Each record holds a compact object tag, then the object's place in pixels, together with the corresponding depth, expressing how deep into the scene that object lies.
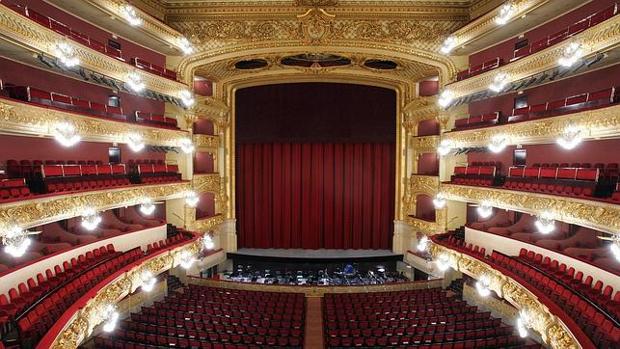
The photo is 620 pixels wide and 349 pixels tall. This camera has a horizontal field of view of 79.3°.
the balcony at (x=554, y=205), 8.55
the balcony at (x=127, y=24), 11.34
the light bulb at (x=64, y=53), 9.77
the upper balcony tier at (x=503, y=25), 11.00
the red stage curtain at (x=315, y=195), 18.59
